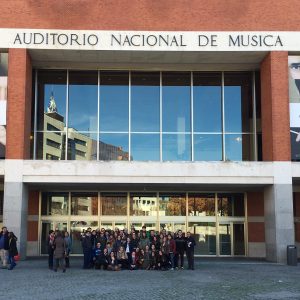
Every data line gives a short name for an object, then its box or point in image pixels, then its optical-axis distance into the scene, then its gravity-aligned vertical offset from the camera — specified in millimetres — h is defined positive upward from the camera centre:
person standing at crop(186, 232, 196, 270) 14932 -1742
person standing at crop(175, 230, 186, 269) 15146 -1539
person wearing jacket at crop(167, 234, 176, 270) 14883 -1641
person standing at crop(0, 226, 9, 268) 14718 -1528
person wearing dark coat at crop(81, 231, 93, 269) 14944 -1625
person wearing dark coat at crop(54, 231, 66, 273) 14111 -1577
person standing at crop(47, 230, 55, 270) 14723 -1678
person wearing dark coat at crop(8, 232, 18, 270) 14420 -1638
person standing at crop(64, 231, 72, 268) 14682 -1500
